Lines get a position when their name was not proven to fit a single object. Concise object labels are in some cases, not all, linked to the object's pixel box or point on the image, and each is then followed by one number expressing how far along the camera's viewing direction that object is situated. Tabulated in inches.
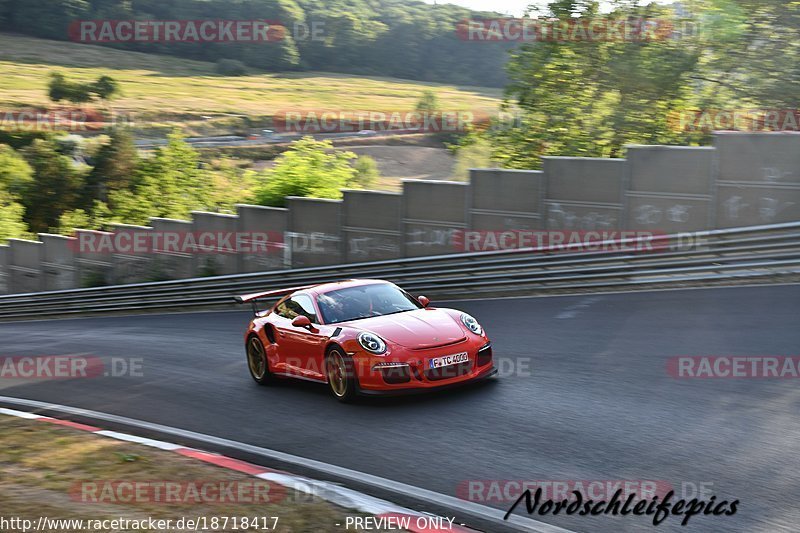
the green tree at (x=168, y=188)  1982.0
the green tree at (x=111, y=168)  3127.5
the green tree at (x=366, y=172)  1481.3
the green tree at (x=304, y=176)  1057.5
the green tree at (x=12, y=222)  2221.8
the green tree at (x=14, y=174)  3133.1
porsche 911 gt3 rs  365.1
